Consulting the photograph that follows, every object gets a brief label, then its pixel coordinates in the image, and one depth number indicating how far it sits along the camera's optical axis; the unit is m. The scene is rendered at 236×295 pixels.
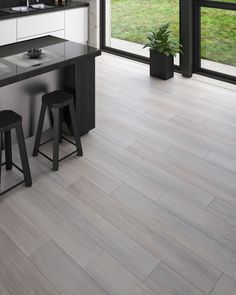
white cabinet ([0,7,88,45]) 4.48
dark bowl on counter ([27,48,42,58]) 2.63
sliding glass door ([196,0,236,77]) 4.30
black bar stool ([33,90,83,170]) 2.64
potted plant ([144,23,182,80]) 4.50
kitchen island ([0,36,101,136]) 2.46
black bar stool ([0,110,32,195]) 2.35
